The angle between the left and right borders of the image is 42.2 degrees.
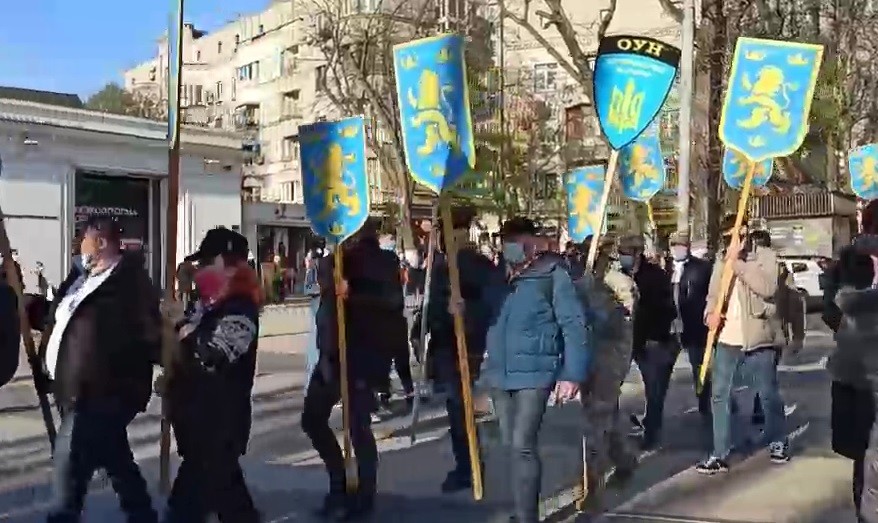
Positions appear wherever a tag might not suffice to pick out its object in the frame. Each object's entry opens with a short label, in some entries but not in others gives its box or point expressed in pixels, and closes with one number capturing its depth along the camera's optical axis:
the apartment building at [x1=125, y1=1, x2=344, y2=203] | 53.38
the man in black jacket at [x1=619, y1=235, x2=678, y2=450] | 8.97
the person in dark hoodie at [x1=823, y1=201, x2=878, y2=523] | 5.09
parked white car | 25.48
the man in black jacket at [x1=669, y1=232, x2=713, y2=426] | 9.73
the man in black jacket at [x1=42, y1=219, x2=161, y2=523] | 5.15
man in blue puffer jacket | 5.80
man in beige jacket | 7.82
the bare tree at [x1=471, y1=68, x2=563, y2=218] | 35.25
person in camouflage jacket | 7.25
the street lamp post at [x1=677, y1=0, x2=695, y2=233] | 19.12
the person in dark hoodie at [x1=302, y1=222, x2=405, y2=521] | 6.59
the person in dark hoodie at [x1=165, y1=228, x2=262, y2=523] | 5.00
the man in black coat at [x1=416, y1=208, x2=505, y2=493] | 7.53
